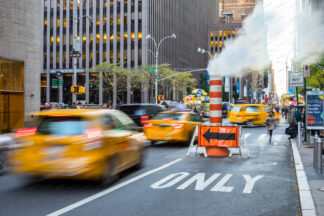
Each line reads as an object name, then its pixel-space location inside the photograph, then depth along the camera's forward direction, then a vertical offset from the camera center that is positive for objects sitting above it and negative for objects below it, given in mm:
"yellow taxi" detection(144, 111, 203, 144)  14266 -1003
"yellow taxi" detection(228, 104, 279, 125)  27141 -811
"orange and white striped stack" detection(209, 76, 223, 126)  11953 +102
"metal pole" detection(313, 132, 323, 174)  8344 -1179
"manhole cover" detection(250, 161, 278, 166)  10762 -1787
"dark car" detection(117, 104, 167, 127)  20422 -429
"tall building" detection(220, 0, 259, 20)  172725 +48674
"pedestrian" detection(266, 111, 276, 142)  17422 -883
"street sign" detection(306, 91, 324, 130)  13000 -229
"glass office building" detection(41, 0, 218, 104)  66812 +12375
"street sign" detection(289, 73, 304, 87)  14820 +1020
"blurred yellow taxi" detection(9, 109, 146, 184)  6809 -874
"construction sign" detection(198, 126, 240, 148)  11508 -1080
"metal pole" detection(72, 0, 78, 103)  22406 +4237
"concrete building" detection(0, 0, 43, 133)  19094 +2313
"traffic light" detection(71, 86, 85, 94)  21469 +785
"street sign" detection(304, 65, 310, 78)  14069 +1279
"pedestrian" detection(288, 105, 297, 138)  17422 -808
